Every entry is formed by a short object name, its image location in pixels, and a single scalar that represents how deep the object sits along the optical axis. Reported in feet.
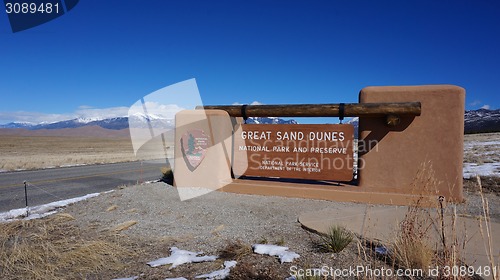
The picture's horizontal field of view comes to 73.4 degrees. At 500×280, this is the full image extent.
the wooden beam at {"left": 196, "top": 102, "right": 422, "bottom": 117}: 25.36
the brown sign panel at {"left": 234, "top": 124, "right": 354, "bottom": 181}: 28.25
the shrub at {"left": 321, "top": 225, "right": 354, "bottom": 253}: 15.24
